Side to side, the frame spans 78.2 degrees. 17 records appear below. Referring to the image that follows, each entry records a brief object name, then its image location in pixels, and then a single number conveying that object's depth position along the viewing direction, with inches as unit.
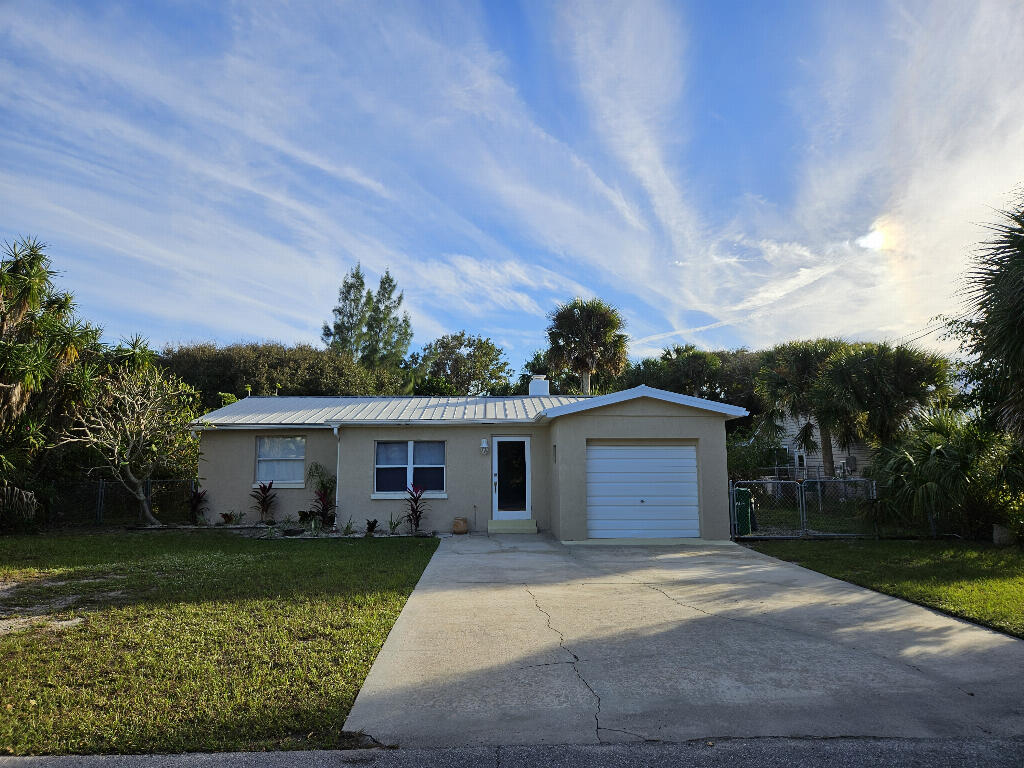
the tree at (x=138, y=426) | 585.9
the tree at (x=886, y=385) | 663.8
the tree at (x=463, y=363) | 1553.9
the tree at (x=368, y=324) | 1462.8
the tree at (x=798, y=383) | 841.5
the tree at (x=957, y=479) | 469.7
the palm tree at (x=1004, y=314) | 323.6
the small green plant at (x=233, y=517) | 620.1
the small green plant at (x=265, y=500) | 621.9
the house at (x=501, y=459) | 525.7
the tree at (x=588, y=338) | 1044.5
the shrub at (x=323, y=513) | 603.5
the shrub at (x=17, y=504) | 511.8
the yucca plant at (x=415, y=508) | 580.5
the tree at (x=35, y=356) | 446.3
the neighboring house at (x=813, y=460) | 933.8
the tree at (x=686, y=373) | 1267.2
